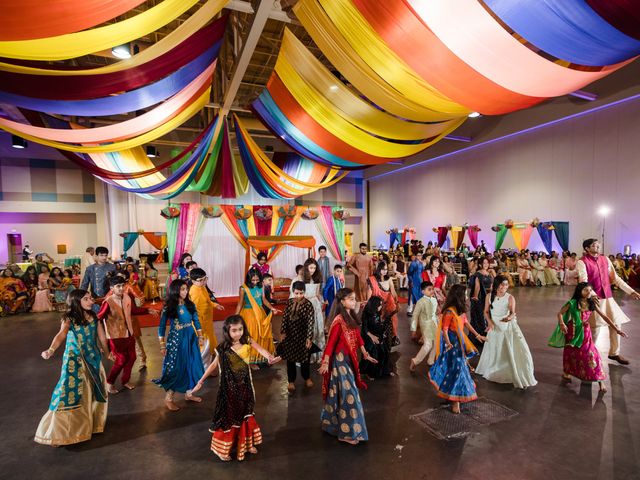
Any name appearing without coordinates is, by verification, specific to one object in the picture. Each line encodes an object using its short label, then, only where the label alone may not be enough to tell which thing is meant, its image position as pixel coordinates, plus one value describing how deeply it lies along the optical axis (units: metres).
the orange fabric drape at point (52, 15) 2.19
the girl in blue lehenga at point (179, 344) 3.15
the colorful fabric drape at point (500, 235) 12.17
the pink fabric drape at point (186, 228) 8.05
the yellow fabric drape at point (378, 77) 3.52
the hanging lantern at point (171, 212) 7.75
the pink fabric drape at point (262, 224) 8.69
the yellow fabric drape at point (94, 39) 2.86
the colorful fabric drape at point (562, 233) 10.95
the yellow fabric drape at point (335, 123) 4.69
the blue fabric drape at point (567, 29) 2.18
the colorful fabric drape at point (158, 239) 11.63
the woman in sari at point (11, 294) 7.53
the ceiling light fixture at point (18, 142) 10.44
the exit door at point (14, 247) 14.45
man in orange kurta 6.20
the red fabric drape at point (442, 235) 14.38
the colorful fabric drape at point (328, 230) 9.24
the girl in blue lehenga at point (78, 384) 2.62
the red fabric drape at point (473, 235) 13.30
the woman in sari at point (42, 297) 7.85
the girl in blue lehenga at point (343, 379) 2.58
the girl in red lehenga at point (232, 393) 2.40
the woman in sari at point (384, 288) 4.26
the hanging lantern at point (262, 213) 8.60
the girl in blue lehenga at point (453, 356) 3.01
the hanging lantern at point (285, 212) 8.82
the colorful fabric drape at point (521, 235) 11.66
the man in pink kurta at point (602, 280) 4.00
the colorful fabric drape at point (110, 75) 3.29
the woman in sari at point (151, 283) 8.38
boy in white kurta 4.25
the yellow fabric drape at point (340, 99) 4.24
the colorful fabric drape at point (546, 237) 11.42
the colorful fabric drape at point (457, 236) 13.89
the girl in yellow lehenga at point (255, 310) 4.18
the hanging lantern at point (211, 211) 8.18
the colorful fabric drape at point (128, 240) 12.38
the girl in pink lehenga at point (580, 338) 3.44
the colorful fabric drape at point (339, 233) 9.40
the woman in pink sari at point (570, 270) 10.54
